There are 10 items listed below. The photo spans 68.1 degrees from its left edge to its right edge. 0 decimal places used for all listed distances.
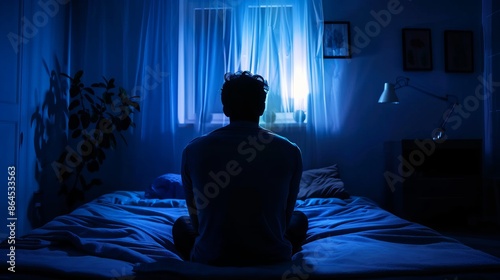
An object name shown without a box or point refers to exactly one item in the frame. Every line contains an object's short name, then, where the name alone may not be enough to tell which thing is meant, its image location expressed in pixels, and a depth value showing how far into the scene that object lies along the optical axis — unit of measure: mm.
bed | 1038
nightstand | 2979
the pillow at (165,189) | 2816
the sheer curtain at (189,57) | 3355
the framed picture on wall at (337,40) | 3479
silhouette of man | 1126
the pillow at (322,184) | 2750
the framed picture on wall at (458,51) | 3523
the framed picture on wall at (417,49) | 3510
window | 3344
